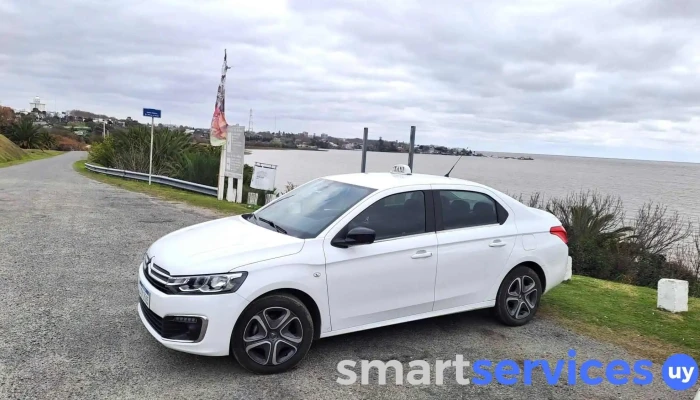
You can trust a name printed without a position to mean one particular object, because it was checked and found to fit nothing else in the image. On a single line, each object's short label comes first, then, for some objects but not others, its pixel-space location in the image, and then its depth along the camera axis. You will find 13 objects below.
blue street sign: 20.20
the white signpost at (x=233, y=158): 15.82
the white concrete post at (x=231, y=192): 16.55
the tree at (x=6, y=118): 60.88
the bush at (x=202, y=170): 20.16
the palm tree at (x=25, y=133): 60.12
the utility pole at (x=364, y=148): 12.05
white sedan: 4.12
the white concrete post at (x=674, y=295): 6.35
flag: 16.50
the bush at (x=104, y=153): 27.42
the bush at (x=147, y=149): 24.30
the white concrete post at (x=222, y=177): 16.44
